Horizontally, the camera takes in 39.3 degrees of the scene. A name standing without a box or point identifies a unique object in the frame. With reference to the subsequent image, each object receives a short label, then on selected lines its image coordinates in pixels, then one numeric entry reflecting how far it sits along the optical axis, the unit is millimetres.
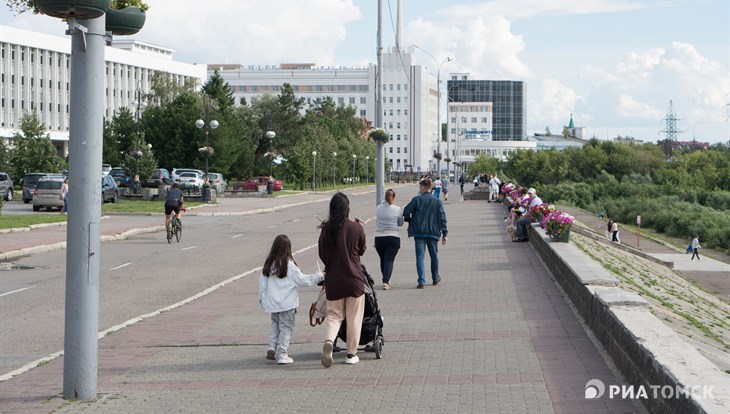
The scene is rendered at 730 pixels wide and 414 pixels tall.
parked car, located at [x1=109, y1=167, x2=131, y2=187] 67188
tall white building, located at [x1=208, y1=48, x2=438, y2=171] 199025
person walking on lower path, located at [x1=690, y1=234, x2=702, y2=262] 53500
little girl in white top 9852
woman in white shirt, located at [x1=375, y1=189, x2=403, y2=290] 16094
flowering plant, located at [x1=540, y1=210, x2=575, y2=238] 22266
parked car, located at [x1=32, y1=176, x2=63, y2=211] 45438
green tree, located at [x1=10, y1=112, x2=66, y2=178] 69000
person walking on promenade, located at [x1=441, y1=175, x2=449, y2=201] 66375
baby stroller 10078
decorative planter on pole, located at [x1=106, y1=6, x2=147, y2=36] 8562
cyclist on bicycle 30250
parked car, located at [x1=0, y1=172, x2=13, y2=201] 56625
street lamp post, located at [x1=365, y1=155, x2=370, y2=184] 133375
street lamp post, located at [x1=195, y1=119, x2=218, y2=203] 57812
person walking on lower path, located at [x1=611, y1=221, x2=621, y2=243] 55841
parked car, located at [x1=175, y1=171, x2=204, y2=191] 65500
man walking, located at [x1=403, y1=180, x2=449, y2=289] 16797
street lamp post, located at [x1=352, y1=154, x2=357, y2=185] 128725
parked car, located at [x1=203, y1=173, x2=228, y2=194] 72625
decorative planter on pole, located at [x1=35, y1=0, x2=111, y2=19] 7688
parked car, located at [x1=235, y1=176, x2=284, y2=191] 81438
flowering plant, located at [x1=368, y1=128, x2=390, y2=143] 28641
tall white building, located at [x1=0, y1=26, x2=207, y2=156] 99562
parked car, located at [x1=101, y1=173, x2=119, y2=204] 53750
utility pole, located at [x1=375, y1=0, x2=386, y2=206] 28375
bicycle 30406
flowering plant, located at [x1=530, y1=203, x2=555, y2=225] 25672
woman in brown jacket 9781
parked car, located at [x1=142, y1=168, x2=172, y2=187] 69638
